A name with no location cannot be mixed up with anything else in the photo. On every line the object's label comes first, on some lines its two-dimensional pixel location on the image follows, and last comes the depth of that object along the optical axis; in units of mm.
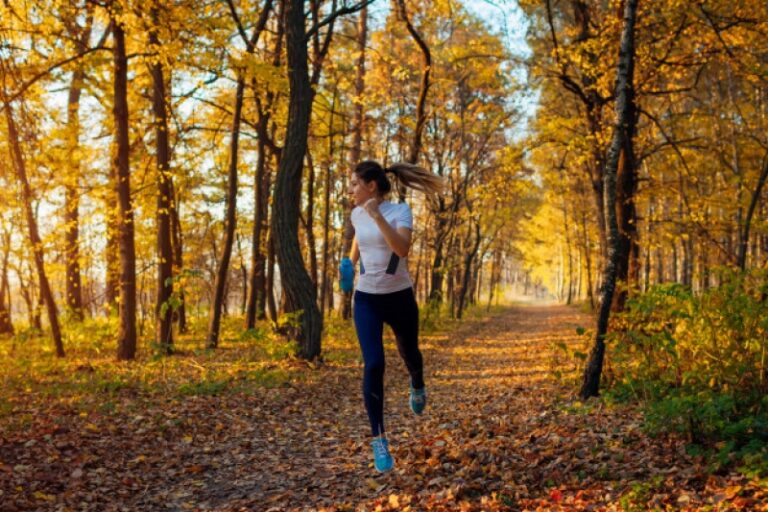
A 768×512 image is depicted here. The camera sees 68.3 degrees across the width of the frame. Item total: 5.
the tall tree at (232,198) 12531
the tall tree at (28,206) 7986
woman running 4762
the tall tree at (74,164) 11625
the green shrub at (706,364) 4598
